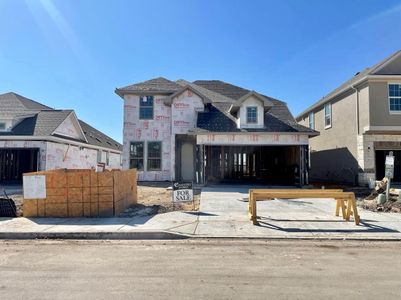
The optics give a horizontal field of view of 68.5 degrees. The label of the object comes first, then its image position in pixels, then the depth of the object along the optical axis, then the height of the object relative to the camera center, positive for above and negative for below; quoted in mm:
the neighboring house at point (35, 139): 19422 +1716
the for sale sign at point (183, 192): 10180 -977
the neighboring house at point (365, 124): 16484 +2396
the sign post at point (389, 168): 11227 -183
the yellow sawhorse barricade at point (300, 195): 8133 -889
